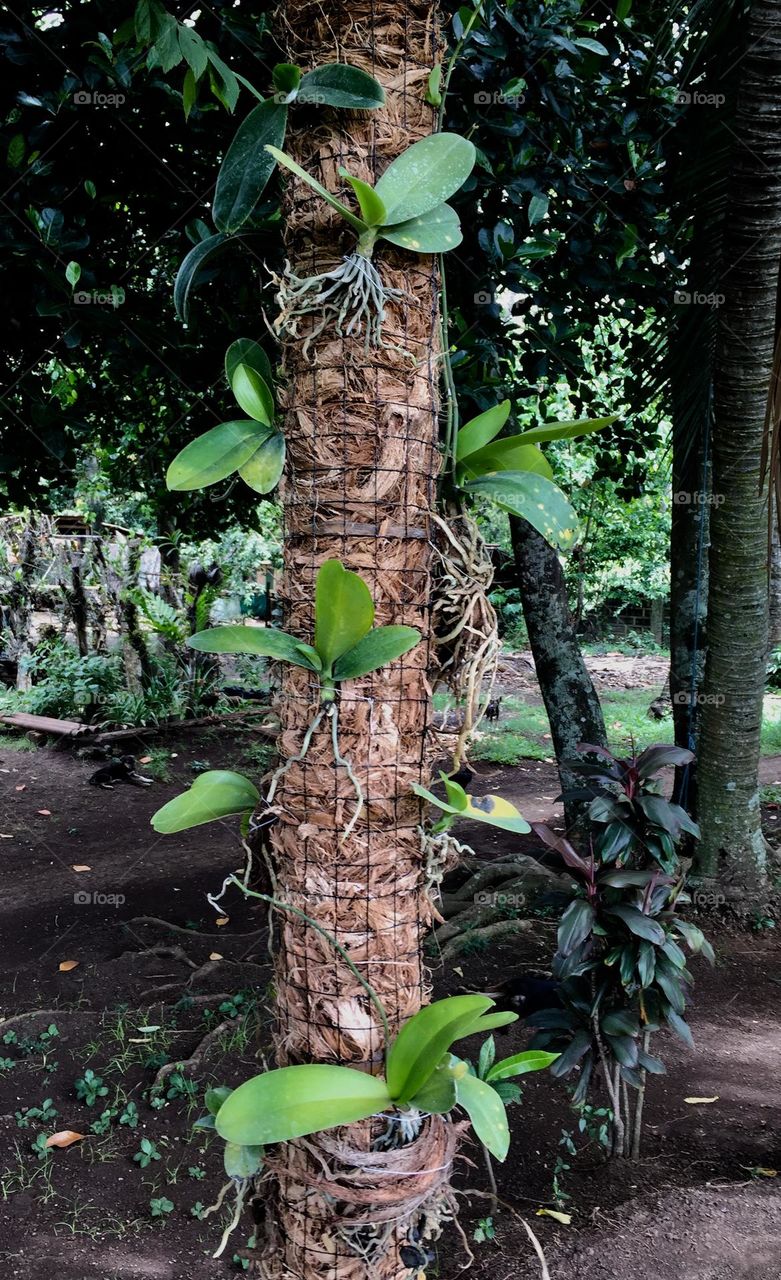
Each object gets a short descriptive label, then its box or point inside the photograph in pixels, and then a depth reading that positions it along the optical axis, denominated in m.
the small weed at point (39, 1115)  2.60
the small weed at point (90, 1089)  2.72
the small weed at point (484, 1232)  2.14
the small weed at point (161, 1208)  2.27
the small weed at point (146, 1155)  2.44
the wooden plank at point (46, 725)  6.88
